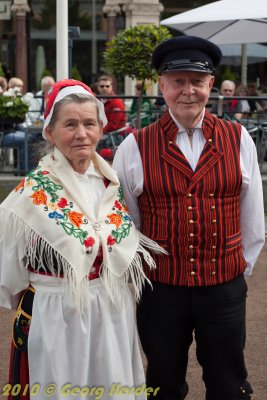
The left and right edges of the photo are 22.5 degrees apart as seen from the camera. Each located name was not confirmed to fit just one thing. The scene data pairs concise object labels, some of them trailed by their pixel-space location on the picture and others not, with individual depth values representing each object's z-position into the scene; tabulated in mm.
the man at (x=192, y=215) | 2852
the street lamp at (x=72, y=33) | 10273
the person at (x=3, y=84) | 11158
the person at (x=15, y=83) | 11055
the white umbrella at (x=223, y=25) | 9445
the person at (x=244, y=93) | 10328
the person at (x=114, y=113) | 8641
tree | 8281
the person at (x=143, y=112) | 9903
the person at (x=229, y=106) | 9366
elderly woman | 2701
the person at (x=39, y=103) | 9519
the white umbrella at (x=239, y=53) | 15109
